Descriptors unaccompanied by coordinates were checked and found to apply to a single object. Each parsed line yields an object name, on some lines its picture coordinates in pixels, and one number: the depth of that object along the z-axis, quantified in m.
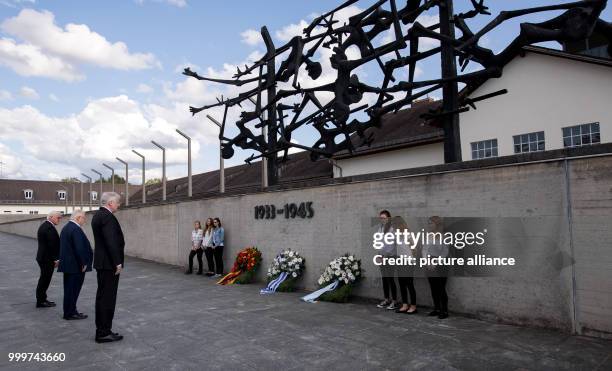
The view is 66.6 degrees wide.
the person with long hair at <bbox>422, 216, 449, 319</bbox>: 7.45
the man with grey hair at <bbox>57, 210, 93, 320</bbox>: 7.67
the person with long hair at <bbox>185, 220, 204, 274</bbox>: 14.22
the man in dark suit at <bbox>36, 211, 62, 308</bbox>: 8.91
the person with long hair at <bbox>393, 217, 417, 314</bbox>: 7.87
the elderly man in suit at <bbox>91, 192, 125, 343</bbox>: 6.28
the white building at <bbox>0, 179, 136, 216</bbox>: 70.31
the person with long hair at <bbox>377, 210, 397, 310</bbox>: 8.25
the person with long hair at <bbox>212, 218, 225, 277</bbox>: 13.52
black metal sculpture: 7.32
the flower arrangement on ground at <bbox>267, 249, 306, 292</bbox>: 10.60
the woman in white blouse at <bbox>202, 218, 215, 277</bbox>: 13.73
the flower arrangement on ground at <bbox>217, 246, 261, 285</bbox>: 11.99
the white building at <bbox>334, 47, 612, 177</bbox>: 15.14
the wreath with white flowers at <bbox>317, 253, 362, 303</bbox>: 9.08
